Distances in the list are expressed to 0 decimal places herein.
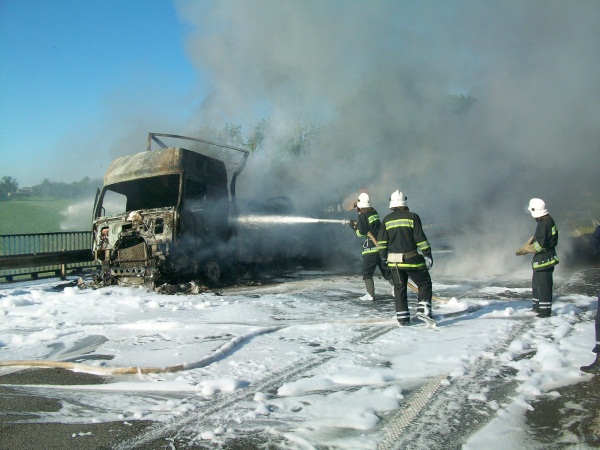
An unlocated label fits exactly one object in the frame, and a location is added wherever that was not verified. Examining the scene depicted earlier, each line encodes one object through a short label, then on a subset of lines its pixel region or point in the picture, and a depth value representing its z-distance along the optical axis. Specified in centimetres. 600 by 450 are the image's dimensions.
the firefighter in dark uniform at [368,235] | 713
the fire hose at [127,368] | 384
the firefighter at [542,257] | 572
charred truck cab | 820
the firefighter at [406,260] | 527
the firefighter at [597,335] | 359
